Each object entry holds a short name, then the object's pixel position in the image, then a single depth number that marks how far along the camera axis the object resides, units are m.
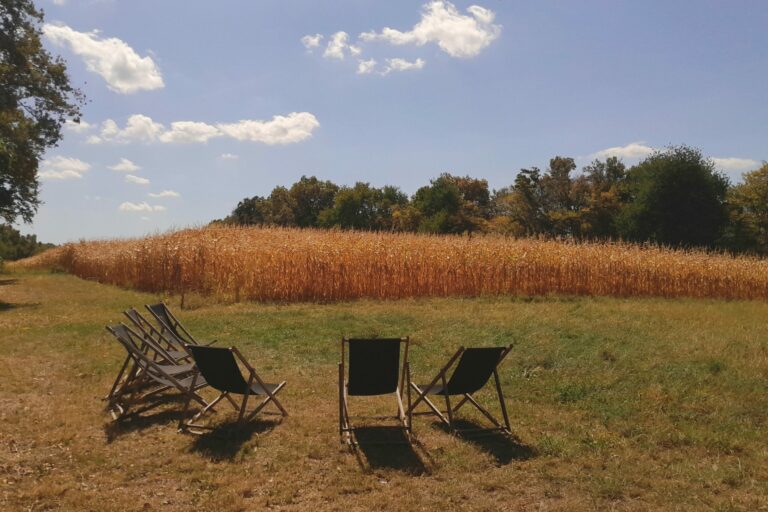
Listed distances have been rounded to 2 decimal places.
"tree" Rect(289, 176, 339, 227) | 69.12
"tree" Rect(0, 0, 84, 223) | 22.28
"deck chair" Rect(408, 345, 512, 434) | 5.71
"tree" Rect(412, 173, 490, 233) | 50.19
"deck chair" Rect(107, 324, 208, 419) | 6.03
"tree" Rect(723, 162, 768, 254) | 40.22
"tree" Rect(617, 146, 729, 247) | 39.78
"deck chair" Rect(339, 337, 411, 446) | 5.62
